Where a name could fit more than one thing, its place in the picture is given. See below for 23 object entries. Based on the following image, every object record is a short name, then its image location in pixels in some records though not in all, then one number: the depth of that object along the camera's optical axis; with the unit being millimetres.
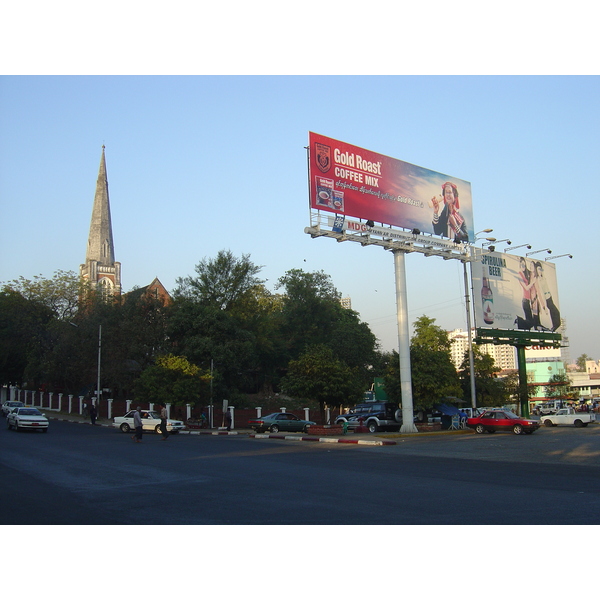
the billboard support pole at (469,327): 37906
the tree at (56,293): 65438
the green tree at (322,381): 36031
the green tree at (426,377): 36094
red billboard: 29797
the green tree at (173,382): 41625
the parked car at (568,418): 40125
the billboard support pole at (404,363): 32312
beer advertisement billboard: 42344
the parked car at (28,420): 31188
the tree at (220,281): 58375
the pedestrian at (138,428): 25844
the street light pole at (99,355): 48094
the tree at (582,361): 184625
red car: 31422
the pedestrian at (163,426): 28375
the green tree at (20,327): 62312
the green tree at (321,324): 67562
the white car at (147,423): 34312
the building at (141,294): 51406
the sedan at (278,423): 35625
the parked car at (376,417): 35688
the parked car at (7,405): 48997
